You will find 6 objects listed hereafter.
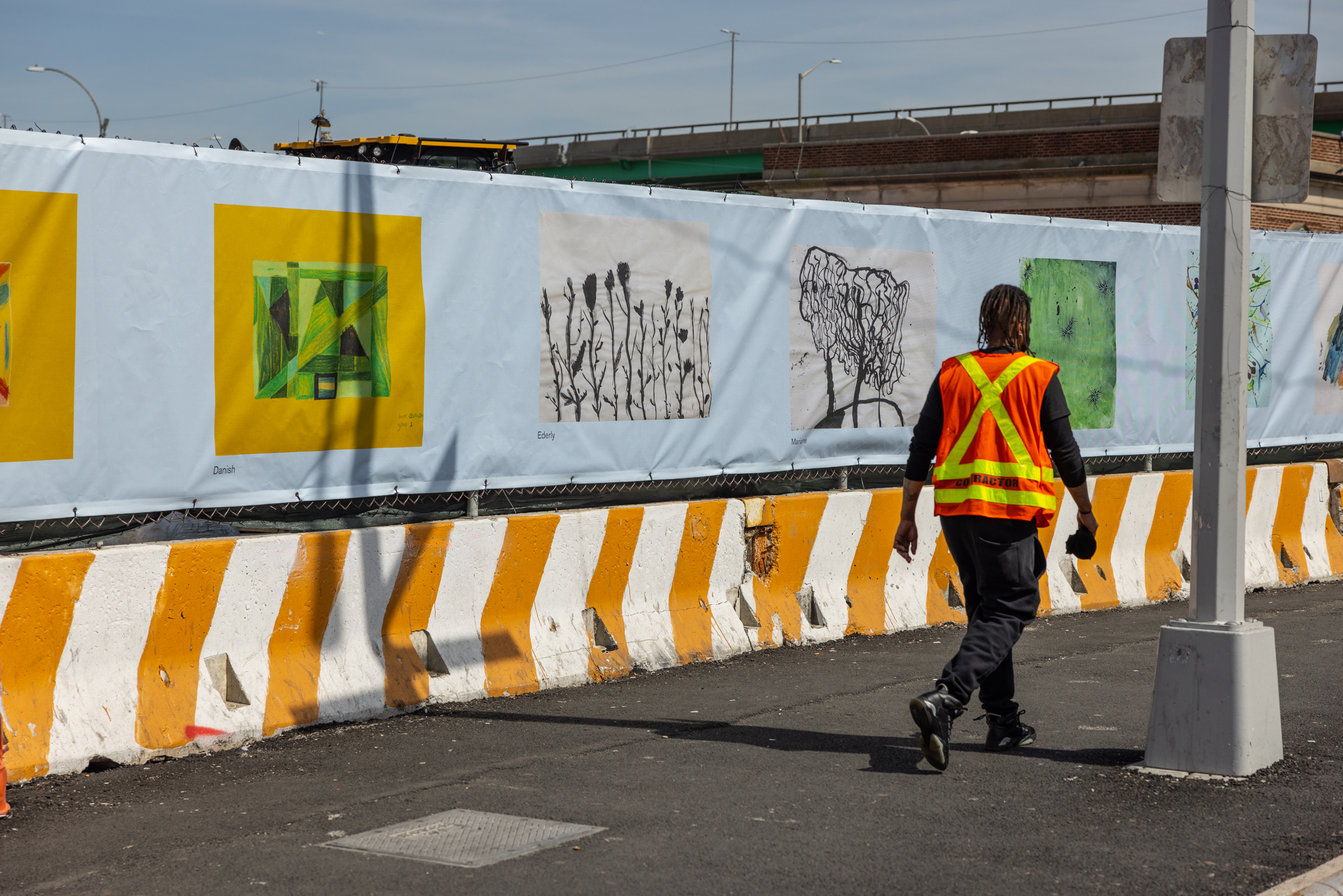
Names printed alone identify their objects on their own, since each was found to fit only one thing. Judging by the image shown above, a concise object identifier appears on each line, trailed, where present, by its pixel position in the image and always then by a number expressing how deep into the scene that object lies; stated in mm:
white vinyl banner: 6562
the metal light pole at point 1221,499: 6047
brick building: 38969
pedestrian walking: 6234
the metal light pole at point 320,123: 32938
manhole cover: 4895
